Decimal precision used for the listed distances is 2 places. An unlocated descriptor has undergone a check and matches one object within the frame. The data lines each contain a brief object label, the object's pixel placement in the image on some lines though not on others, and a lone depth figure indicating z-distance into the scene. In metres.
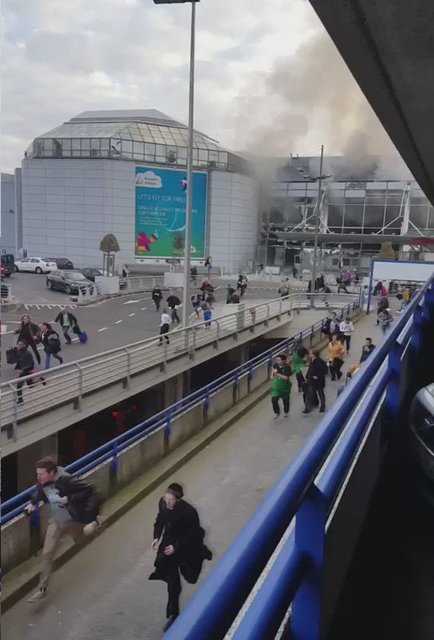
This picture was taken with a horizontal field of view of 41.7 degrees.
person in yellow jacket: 14.06
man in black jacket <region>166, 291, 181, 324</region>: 22.80
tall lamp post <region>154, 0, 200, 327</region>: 17.69
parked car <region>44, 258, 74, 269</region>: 49.66
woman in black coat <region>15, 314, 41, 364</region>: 12.89
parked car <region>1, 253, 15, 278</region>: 38.35
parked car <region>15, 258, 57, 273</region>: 45.34
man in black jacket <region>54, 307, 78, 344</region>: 16.95
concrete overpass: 2.92
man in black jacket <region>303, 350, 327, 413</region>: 11.30
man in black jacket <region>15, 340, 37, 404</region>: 12.14
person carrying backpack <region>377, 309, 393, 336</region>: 20.34
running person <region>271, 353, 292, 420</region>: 11.36
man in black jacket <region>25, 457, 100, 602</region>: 5.53
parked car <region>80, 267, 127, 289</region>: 41.84
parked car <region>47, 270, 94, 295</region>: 34.06
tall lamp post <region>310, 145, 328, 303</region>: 34.71
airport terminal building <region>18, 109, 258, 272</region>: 55.91
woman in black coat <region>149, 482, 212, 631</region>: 4.55
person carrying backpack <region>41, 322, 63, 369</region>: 14.32
